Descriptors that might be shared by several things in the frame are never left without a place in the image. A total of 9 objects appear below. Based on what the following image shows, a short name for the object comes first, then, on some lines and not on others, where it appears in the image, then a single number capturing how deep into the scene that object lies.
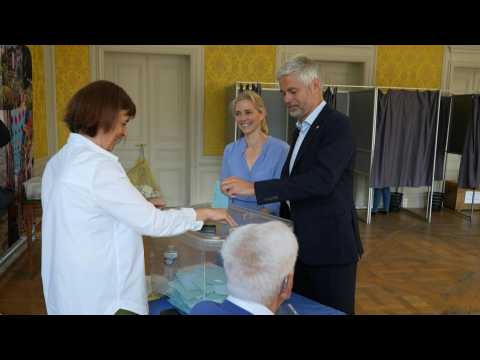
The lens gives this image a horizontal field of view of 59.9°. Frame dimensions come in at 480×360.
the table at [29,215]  3.62
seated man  1.10
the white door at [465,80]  6.70
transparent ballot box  1.62
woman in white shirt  1.25
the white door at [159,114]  5.81
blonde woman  2.48
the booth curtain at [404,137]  5.55
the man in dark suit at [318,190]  1.69
